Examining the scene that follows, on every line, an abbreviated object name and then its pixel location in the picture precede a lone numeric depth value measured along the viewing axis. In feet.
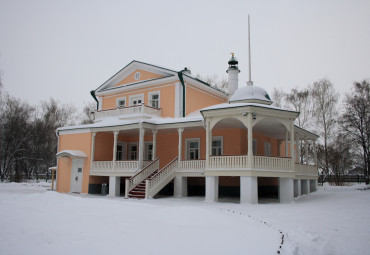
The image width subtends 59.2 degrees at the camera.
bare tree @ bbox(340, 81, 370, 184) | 103.86
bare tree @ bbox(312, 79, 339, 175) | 116.37
